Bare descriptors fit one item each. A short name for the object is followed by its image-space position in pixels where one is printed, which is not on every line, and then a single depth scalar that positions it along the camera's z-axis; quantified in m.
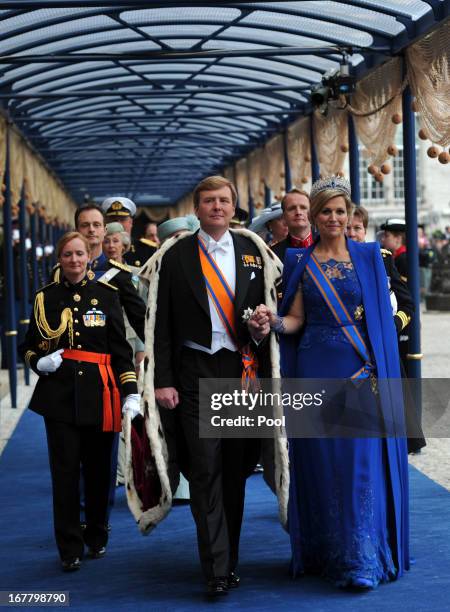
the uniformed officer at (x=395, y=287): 6.96
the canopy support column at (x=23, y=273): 15.38
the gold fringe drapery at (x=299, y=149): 14.26
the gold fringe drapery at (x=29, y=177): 14.32
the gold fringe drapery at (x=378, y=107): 9.73
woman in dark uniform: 5.88
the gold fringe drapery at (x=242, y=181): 20.69
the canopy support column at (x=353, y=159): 11.48
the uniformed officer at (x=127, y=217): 9.27
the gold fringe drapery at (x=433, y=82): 8.33
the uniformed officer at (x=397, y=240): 9.59
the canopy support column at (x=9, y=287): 12.73
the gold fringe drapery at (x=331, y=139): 11.98
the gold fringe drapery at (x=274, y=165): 16.47
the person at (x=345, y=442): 5.35
